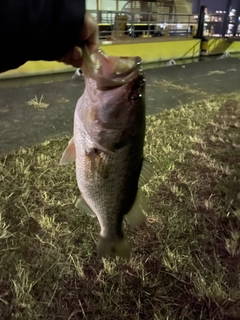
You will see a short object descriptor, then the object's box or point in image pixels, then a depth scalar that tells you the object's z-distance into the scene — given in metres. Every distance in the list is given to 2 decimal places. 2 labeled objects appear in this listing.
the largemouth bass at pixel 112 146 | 0.64
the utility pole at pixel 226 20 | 7.72
